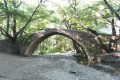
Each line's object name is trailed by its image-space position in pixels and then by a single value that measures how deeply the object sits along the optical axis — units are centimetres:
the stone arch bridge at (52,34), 906
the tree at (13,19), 860
